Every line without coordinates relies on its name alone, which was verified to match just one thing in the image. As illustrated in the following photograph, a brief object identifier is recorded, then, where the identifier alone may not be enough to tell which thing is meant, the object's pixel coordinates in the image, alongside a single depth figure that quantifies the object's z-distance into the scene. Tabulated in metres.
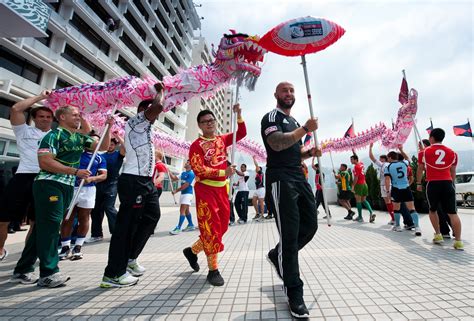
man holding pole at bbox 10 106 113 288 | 2.46
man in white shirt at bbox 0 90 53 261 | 2.97
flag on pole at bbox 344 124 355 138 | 9.16
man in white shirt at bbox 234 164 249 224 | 8.44
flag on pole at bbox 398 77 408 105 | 6.40
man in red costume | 2.65
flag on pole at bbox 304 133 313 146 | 8.30
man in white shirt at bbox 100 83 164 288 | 2.49
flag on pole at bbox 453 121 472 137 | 7.74
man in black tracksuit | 1.95
